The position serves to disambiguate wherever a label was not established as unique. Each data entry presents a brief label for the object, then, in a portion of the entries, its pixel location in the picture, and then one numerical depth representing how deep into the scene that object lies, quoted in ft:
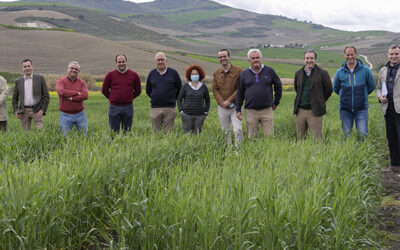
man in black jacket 23.91
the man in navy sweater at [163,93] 26.81
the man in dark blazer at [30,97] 27.04
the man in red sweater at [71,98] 25.50
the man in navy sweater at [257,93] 24.31
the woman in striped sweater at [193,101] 26.00
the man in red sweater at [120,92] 26.76
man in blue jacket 23.47
